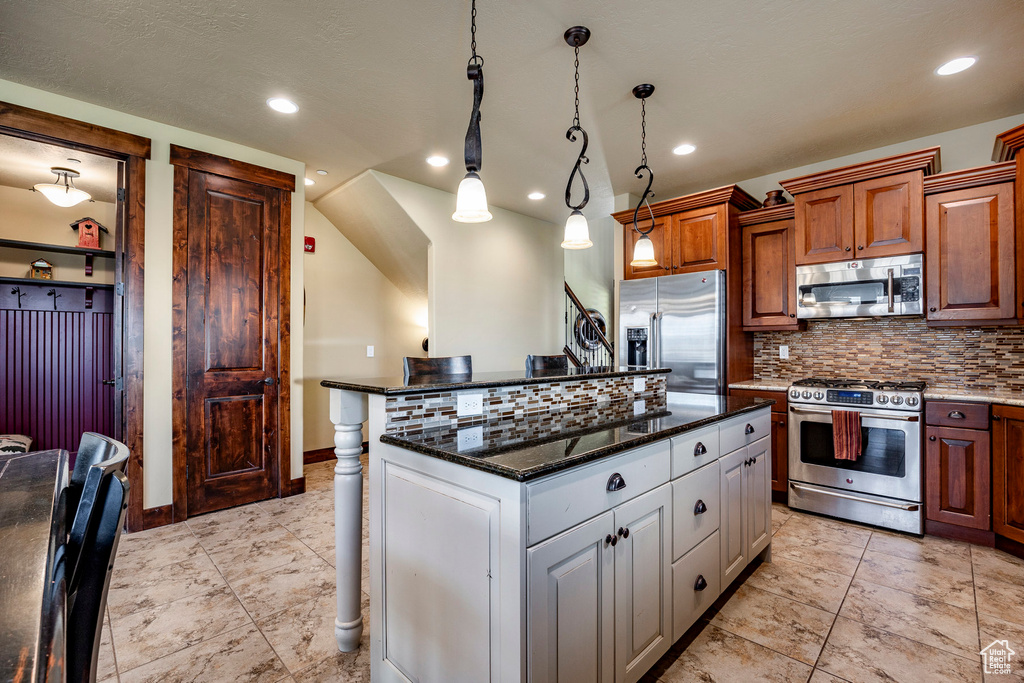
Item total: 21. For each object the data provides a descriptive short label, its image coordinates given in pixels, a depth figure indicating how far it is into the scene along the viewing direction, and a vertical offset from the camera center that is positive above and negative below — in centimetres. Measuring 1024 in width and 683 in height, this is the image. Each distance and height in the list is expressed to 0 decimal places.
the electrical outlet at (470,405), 172 -24
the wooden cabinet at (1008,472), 252 -73
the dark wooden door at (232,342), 324 +0
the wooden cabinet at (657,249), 409 +84
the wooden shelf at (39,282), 316 +43
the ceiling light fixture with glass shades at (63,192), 313 +104
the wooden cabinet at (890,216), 300 +83
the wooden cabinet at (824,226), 327 +83
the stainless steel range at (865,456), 284 -76
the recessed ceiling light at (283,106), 282 +146
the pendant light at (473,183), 178 +65
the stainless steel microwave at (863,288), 304 +36
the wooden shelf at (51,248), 296 +64
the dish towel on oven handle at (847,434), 296 -61
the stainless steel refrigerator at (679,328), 367 +11
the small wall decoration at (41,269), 343 +54
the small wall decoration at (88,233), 360 +86
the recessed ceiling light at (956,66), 243 +146
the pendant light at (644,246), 269 +56
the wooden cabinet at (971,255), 276 +52
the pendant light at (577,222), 220 +60
